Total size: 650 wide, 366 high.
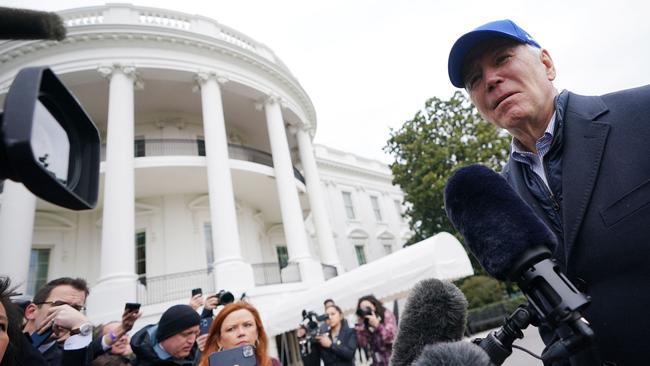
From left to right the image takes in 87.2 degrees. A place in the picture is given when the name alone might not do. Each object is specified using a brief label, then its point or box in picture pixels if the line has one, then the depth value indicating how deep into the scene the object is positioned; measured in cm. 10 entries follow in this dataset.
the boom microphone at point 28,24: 75
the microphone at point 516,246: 66
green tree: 1614
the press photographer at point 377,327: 550
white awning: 831
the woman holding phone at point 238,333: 277
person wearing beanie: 296
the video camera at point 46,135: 71
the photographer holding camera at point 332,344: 489
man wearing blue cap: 105
